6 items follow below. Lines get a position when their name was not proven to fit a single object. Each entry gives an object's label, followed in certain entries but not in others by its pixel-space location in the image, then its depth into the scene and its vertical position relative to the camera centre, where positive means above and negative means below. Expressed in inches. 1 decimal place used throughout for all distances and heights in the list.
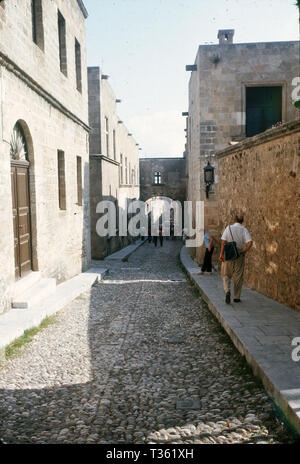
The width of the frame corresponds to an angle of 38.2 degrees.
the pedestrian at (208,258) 442.3 -68.8
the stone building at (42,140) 260.7 +40.9
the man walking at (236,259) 277.6 -43.5
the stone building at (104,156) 672.4 +63.1
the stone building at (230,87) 533.3 +129.1
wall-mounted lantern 500.7 +19.6
